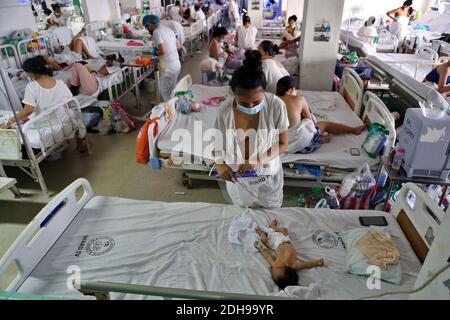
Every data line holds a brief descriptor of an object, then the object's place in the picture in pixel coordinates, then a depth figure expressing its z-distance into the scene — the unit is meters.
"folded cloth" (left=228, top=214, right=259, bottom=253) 2.34
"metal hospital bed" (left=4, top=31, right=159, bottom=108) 5.48
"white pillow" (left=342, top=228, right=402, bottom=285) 2.04
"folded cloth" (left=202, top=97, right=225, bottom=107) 4.66
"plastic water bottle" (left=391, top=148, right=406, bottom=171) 2.72
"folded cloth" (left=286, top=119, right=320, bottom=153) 3.38
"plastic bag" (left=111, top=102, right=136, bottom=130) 5.12
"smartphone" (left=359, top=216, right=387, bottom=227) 2.47
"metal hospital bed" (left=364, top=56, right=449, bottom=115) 2.93
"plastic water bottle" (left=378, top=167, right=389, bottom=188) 3.15
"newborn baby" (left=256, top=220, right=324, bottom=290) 2.05
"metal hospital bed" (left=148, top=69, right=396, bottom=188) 3.36
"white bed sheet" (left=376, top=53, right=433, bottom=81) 5.91
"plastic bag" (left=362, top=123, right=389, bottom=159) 3.23
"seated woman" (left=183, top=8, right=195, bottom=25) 9.94
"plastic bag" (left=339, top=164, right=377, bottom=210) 3.00
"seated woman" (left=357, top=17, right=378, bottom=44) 7.10
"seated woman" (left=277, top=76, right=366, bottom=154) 3.33
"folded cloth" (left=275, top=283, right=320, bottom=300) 1.89
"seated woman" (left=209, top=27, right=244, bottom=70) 6.32
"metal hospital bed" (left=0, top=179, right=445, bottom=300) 2.05
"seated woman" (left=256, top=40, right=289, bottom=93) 4.45
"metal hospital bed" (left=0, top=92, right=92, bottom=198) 3.37
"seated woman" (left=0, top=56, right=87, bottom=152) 3.68
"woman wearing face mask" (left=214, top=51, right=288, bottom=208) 2.14
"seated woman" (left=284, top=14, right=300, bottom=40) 7.60
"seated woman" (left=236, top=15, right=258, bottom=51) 6.90
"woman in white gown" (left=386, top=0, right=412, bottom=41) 7.55
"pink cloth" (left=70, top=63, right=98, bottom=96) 4.78
